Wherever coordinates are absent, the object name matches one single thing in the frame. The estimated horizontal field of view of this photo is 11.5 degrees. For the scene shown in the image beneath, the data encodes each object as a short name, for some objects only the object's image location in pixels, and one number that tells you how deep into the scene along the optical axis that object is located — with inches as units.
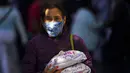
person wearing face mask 246.2
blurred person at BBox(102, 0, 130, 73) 339.9
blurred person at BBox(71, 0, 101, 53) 324.9
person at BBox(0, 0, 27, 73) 328.0
